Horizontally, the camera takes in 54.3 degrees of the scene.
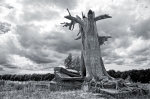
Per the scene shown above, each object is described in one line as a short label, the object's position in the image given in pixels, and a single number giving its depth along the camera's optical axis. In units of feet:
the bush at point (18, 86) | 43.84
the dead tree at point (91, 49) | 41.09
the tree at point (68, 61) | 111.79
